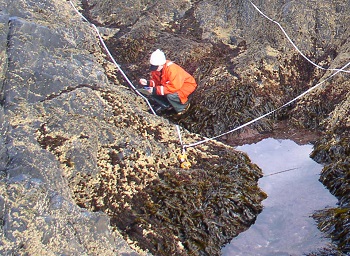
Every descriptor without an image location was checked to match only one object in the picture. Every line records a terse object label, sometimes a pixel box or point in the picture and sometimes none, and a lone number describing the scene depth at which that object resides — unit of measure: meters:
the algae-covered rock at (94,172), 5.67
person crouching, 9.88
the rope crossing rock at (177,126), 8.21
